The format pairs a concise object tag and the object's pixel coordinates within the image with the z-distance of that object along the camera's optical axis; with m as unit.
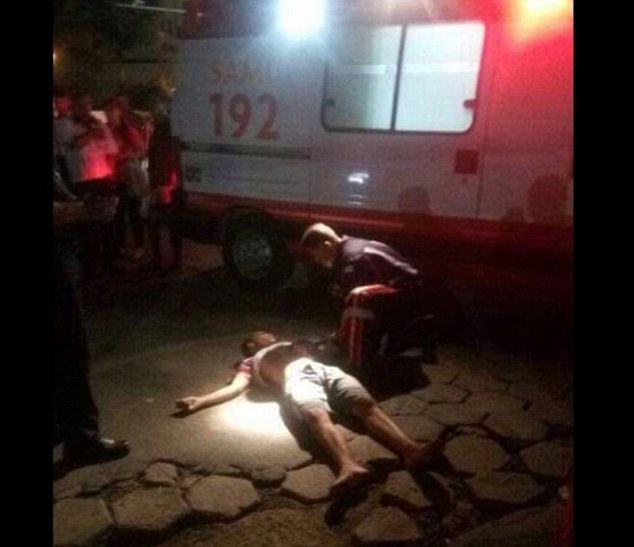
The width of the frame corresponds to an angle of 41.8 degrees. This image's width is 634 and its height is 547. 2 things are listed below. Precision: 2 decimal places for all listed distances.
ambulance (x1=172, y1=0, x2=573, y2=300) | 5.75
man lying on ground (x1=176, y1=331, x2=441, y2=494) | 3.99
